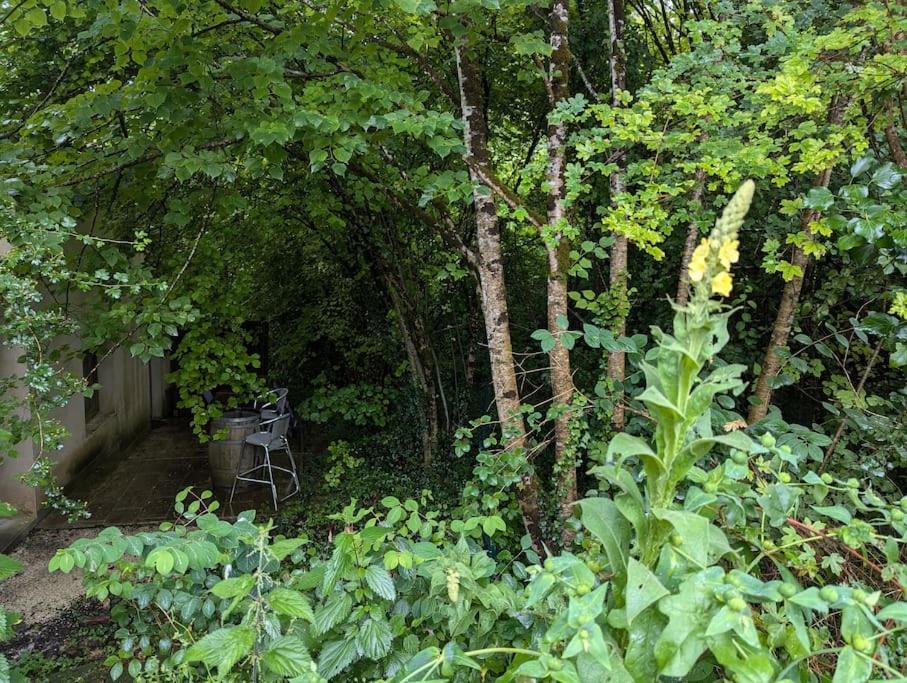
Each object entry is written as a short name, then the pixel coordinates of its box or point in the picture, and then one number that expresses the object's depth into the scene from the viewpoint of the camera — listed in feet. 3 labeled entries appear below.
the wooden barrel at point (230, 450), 18.08
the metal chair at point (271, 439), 17.22
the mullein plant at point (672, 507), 2.96
